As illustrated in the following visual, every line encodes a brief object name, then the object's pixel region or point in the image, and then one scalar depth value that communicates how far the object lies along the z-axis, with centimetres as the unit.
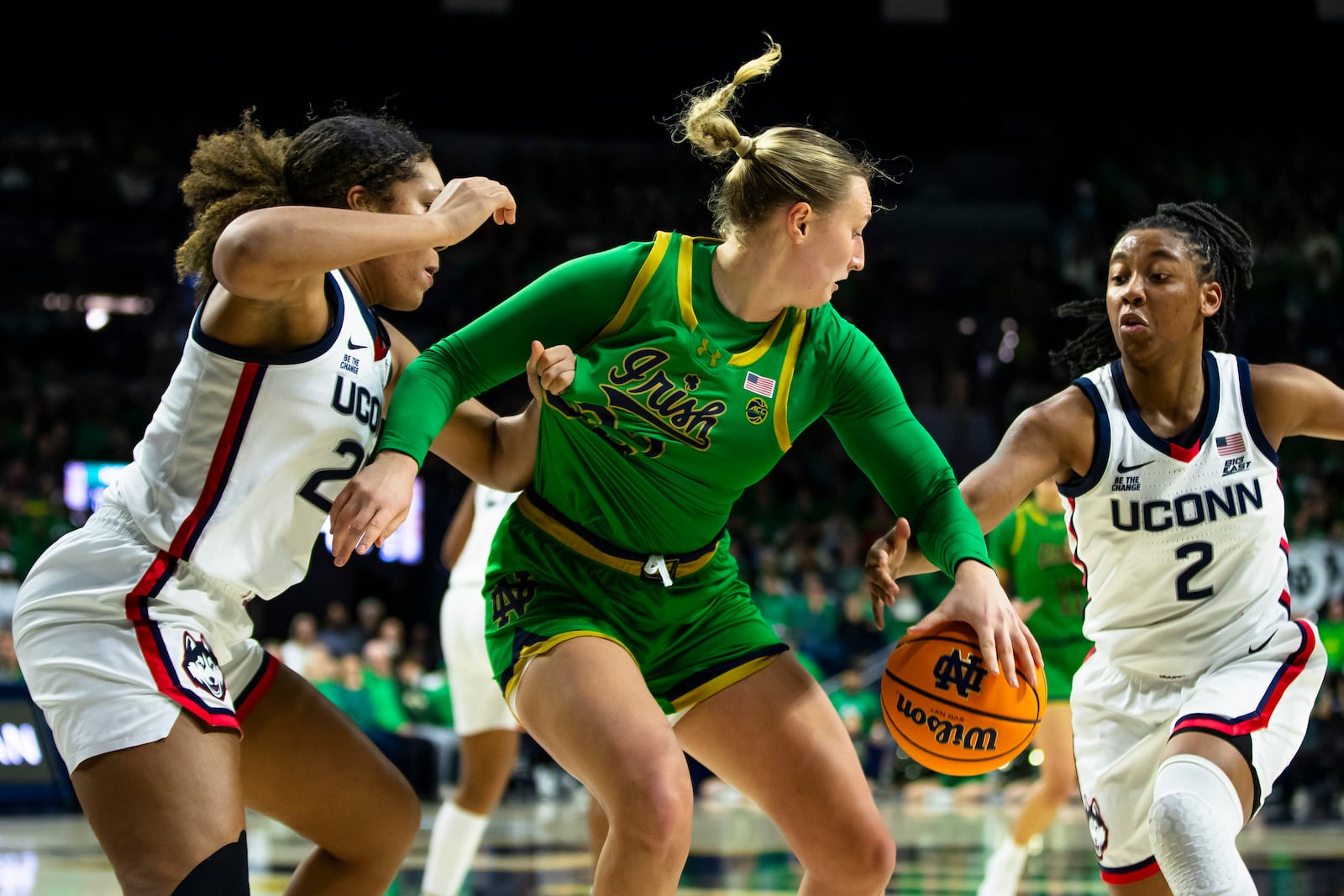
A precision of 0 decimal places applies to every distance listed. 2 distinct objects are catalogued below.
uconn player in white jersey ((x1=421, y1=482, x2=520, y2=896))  534
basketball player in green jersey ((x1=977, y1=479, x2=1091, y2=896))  688
